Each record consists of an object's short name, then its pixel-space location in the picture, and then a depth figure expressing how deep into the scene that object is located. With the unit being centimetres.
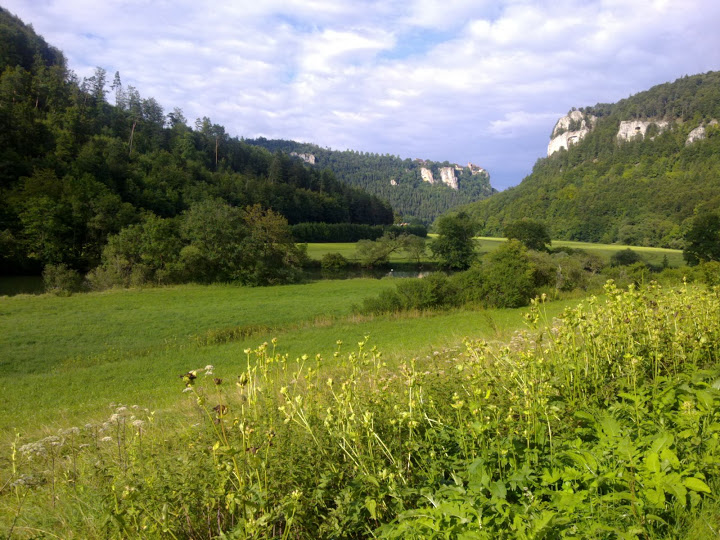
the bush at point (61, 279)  3388
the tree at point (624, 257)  5225
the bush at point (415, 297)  2406
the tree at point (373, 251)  6725
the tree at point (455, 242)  6981
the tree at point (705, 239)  4966
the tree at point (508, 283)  2456
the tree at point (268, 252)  4153
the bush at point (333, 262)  6119
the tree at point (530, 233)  6450
